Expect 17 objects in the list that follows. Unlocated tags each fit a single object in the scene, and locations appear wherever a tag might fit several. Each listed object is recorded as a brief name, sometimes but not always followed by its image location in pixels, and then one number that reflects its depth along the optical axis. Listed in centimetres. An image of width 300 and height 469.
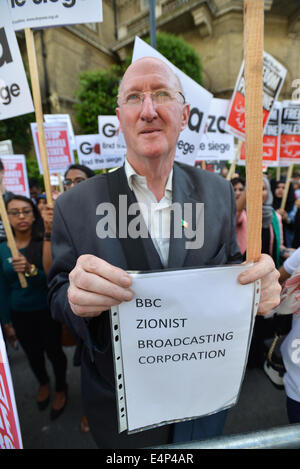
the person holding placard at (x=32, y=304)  197
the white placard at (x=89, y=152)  390
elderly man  90
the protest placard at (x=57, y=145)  329
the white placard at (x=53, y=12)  122
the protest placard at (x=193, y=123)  197
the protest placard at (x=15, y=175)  332
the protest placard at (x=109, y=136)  333
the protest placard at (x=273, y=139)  270
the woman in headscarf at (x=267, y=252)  236
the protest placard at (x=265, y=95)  179
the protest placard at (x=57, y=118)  366
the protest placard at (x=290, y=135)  254
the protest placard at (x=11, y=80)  134
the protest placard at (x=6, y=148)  436
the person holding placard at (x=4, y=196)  230
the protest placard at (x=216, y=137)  280
